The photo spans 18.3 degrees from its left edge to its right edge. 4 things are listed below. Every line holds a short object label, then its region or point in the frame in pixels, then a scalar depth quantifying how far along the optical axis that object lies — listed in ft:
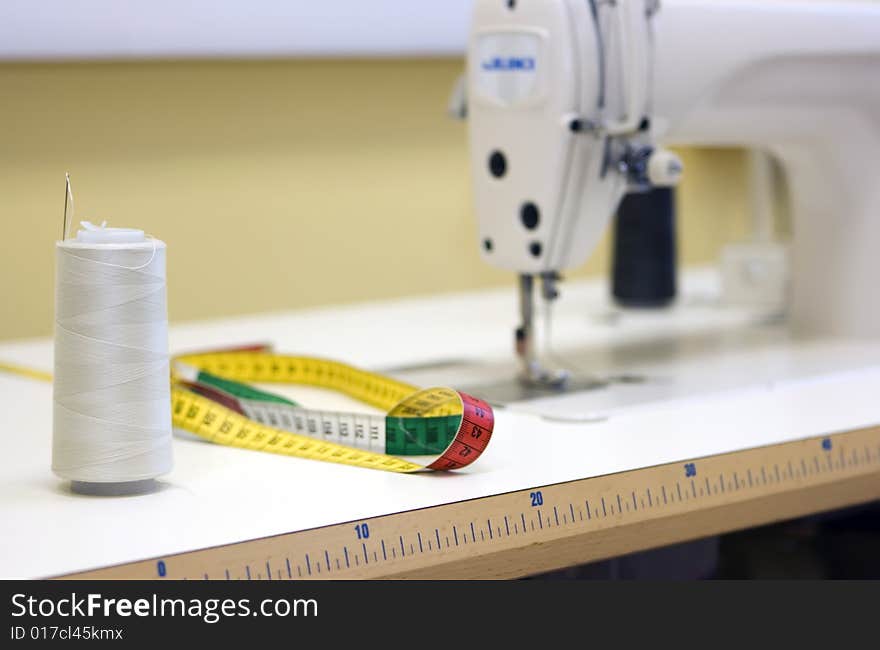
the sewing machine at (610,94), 5.31
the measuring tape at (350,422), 4.74
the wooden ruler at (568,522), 4.34
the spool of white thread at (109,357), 4.47
